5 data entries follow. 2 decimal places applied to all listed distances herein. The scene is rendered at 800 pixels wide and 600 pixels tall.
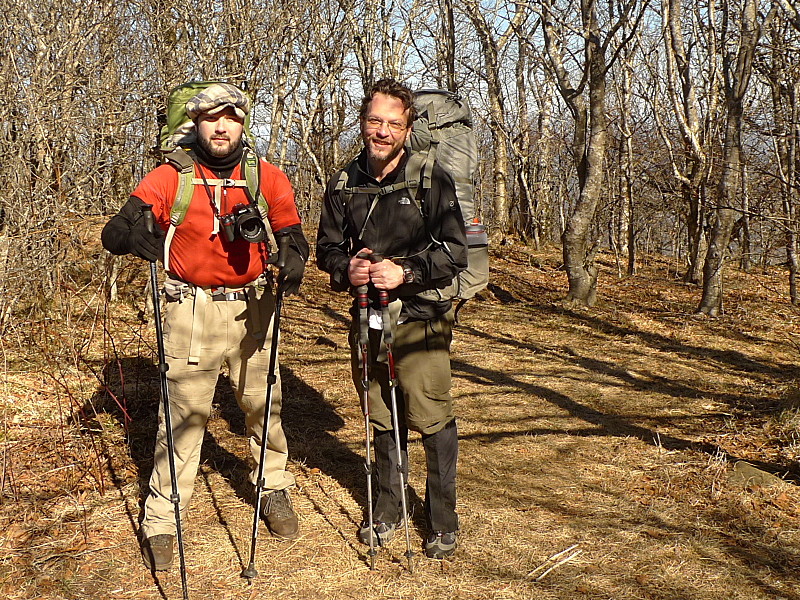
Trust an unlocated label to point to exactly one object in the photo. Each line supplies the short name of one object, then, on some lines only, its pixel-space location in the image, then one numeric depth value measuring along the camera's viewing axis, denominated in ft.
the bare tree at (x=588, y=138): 33.27
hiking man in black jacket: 11.00
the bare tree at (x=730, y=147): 29.68
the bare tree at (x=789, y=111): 32.34
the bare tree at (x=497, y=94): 44.24
